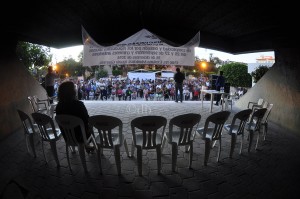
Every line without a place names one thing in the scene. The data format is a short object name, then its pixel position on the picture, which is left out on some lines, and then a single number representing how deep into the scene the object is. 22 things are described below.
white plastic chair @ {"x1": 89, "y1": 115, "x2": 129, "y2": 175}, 3.38
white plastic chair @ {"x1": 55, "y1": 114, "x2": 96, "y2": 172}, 3.50
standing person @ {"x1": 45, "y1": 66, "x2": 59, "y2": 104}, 8.28
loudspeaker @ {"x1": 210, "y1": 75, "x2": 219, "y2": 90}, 10.74
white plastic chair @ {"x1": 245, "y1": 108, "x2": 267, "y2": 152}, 4.33
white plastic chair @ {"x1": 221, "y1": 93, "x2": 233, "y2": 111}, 9.06
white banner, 4.78
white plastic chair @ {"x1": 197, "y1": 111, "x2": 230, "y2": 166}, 3.71
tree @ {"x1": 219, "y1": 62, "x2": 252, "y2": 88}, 14.97
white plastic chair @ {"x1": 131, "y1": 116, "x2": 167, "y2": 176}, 3.32
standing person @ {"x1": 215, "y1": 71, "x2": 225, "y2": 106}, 9.67
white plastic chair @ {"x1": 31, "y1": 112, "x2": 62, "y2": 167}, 3.71
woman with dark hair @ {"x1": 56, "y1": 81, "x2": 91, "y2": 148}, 3.86
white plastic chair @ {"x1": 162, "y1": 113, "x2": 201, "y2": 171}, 3.49
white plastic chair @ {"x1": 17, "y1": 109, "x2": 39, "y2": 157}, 3.98
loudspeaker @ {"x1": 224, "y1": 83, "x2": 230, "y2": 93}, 10.43
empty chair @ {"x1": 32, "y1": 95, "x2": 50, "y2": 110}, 7.07
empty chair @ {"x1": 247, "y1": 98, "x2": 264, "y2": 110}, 6.07
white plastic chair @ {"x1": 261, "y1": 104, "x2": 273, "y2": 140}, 4.98
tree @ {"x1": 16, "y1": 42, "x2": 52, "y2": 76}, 9.48
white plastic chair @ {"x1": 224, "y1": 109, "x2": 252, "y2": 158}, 4.01
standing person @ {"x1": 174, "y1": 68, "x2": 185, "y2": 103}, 10.73
